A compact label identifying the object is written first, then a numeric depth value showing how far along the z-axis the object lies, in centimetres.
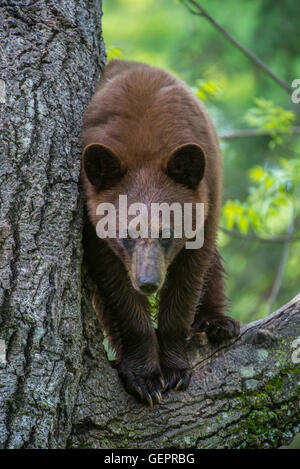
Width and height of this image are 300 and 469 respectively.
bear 916
